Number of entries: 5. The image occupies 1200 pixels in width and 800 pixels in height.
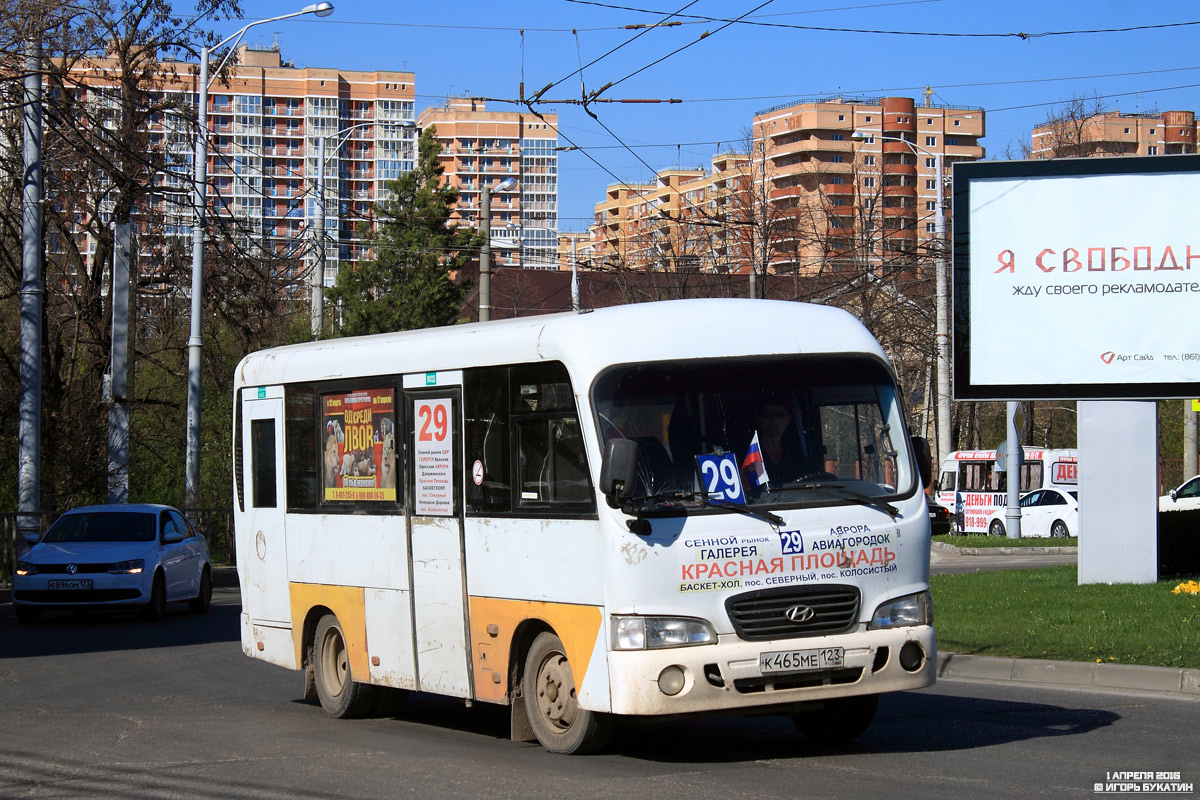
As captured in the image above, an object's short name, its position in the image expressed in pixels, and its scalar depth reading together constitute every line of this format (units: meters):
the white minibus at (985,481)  47.41
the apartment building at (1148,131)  122.31
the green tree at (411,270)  55.16
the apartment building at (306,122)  155.12
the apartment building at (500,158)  170.75
